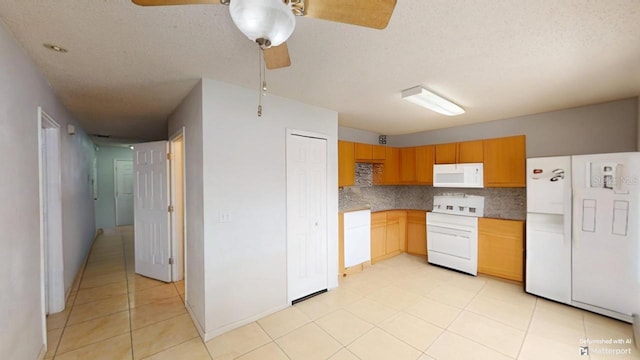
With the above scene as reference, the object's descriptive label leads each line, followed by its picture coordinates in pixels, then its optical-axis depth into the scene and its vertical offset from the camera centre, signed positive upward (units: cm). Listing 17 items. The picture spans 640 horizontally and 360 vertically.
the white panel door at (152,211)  351 -47
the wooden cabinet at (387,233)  429 -105
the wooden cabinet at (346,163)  378 +21
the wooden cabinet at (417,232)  459 -107
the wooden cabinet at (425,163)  437 +23
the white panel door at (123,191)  701 -34
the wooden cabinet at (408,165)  463 +21
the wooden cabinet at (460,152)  382 +38
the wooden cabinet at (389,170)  460 +12
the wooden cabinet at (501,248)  340 -105
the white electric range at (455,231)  375 -89
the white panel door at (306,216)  286 -48
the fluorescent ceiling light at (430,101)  248 +83
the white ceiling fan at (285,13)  82 +64
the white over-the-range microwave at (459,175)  375 +1
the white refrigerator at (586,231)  243 -62
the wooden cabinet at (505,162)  346 +19
